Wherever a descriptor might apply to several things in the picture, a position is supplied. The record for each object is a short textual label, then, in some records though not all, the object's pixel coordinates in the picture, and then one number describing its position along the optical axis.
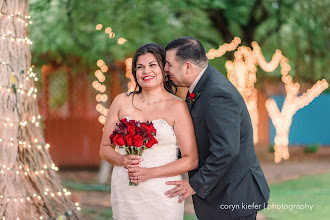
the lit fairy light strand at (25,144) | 5.95
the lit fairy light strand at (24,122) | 5.90
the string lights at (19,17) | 5.96
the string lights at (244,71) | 13.17
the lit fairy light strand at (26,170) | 5.93
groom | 3.56
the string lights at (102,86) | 10.38
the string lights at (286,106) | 15.22
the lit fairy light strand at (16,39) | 5.94
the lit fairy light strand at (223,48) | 12.31
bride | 3.84
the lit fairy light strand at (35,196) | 5.92
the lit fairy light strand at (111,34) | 9.17
